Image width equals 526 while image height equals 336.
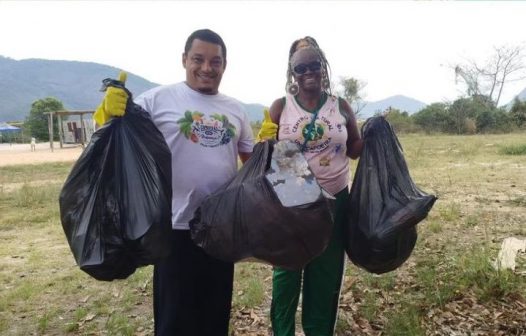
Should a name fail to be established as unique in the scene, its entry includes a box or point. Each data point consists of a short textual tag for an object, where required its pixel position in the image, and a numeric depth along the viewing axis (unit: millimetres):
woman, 2109
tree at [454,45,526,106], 31406
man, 1820
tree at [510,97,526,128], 24781
